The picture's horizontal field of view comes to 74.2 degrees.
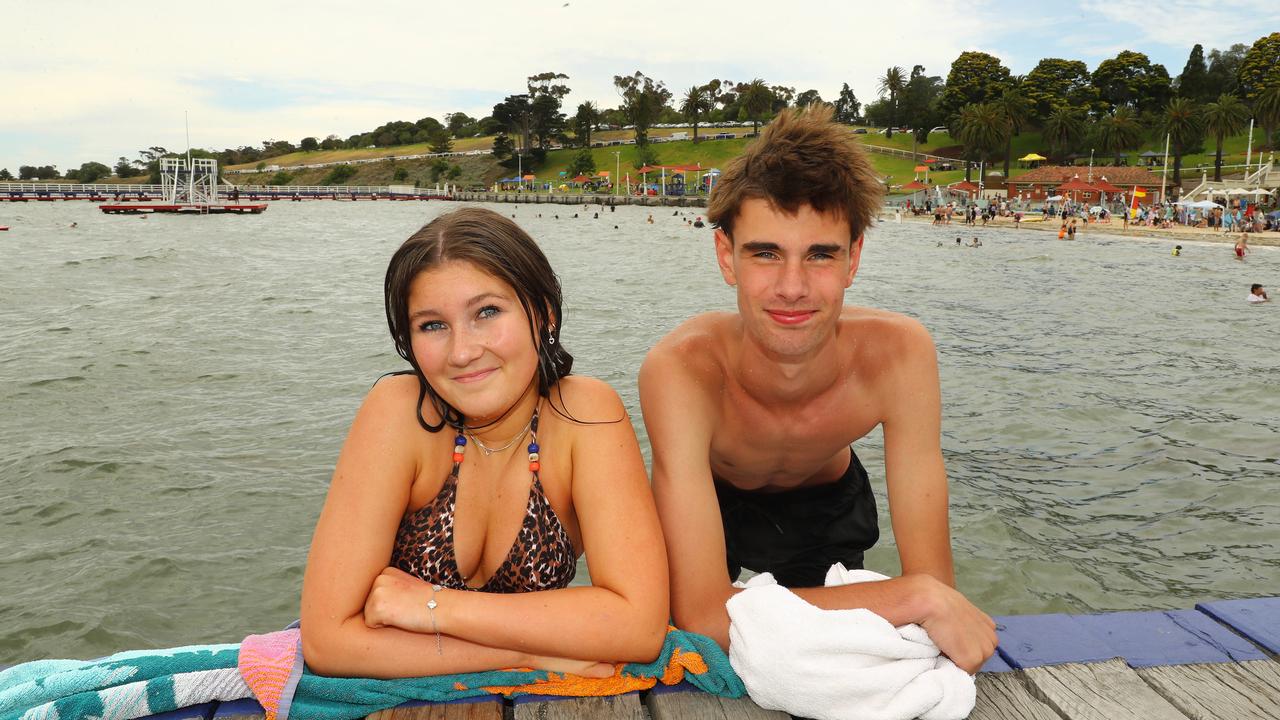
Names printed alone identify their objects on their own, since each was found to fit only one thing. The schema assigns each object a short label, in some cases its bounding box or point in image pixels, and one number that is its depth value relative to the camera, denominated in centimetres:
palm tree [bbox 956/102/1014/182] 7825
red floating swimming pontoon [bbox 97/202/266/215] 6309
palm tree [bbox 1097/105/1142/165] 7675
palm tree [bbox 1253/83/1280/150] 6431
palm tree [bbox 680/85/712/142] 11812
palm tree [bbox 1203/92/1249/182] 6506
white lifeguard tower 6875
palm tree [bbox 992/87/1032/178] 8138
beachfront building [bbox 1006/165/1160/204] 6112
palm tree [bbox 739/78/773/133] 11050
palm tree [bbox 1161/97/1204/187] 6662
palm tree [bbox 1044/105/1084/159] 7919
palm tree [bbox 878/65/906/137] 11581
